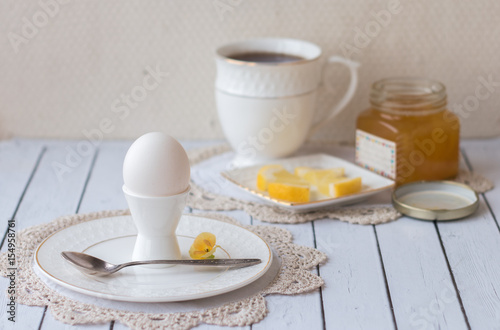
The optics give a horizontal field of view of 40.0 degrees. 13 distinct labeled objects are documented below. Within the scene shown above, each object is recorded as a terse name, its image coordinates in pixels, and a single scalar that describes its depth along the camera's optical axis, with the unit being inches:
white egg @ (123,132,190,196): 31.3
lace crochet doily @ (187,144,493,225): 42.3
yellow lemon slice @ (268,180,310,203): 42.6
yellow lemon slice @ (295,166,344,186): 45.4
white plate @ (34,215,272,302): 31.3
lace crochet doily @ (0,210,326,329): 30.7
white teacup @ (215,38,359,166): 47.9
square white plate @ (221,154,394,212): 42.8
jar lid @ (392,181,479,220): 41.9
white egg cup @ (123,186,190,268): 32.1
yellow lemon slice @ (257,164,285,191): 44.9
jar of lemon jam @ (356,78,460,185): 46.2
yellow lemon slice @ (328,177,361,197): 43.5
